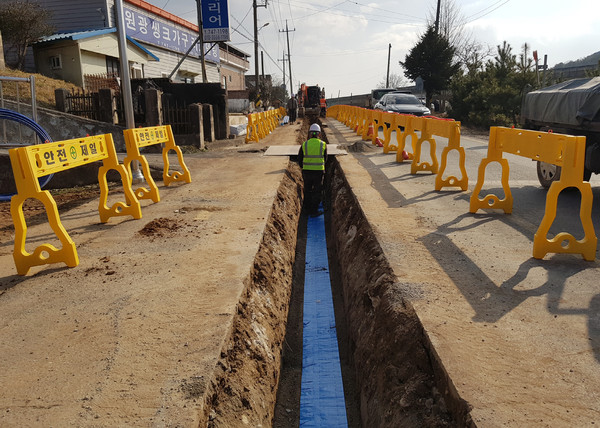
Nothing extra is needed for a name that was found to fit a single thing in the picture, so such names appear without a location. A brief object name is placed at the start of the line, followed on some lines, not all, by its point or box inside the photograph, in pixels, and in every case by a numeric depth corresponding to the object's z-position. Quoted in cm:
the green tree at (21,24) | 2209
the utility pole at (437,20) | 4152
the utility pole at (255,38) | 3772
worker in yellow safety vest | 1059
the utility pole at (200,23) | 2311
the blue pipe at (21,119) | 902
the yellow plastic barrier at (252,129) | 1906
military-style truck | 714
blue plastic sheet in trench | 428
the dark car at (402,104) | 2220
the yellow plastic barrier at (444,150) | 858
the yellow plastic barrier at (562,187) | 481
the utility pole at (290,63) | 7838
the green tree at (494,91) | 2581
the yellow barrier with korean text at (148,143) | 774
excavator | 4425
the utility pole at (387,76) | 6775
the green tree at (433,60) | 4270
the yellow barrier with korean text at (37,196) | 492
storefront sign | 2977
